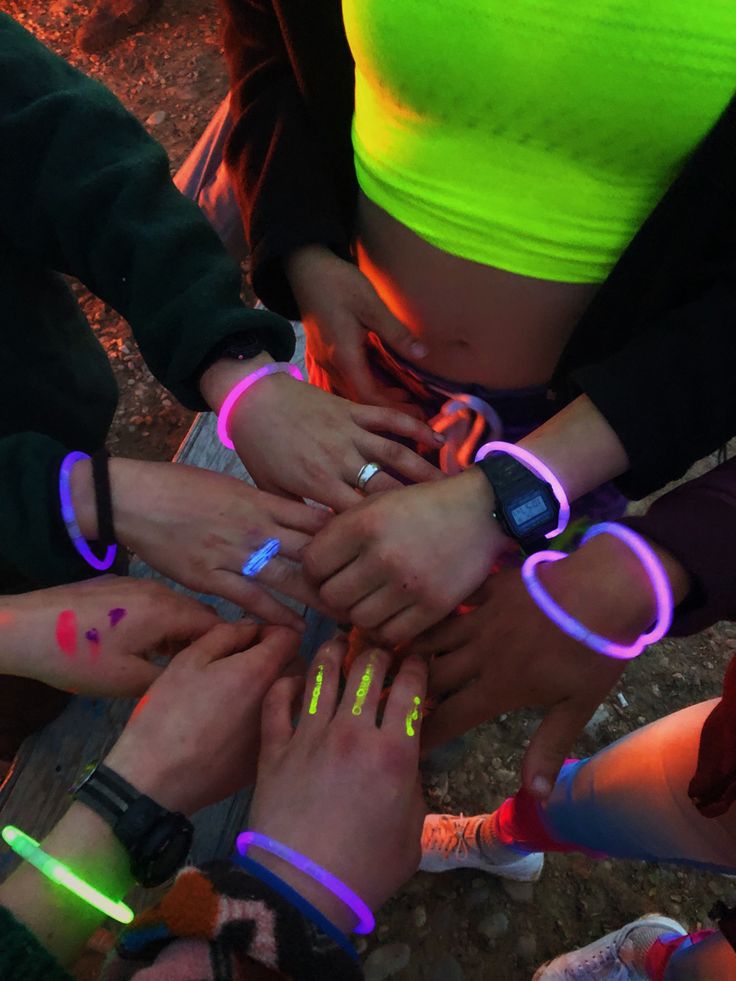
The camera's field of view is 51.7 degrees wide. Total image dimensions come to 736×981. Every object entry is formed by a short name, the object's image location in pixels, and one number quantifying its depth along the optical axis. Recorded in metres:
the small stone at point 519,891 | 0.64
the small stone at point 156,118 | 1.37
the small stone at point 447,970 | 0.60
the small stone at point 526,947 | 0.62
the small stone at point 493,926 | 0.62
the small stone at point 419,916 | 0.62
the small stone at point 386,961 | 0.60
